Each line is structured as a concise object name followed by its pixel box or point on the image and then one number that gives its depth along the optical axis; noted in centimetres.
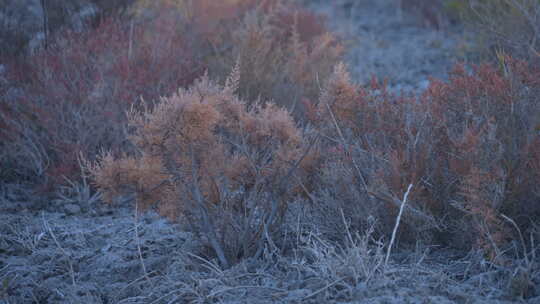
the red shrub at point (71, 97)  853
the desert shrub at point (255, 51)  1030
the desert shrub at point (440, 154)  539
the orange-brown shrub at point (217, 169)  515
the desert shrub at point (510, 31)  846
